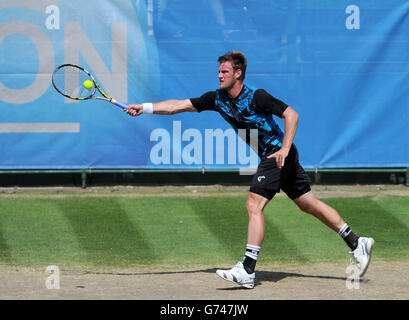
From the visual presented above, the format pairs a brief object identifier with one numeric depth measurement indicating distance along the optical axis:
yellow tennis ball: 16.36
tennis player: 13.66
